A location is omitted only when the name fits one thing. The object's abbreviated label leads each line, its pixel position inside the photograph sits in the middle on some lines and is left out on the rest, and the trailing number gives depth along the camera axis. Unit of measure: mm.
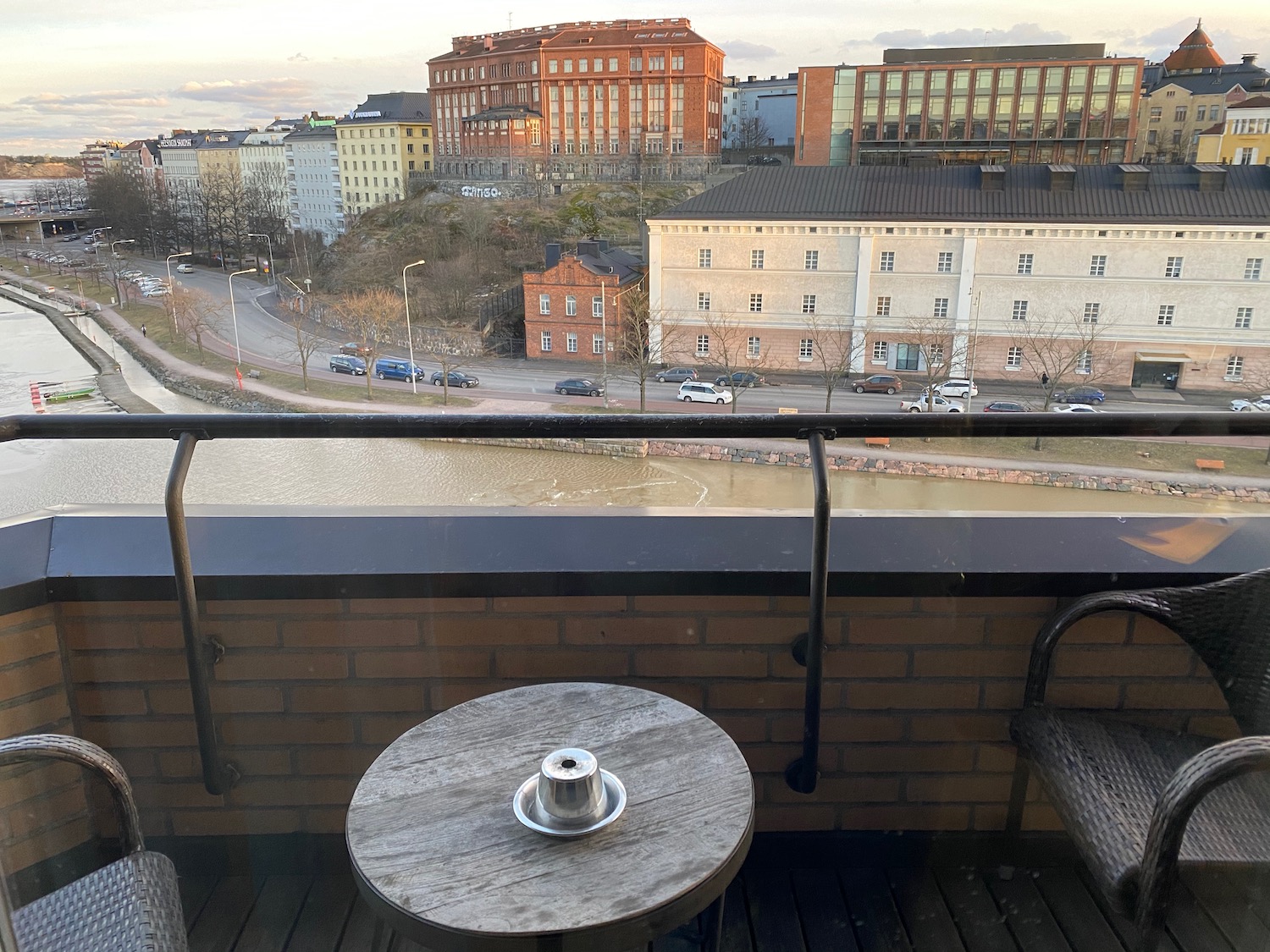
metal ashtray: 821
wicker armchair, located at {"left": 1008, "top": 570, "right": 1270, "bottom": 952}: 825
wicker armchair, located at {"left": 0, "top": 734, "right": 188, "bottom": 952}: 805
